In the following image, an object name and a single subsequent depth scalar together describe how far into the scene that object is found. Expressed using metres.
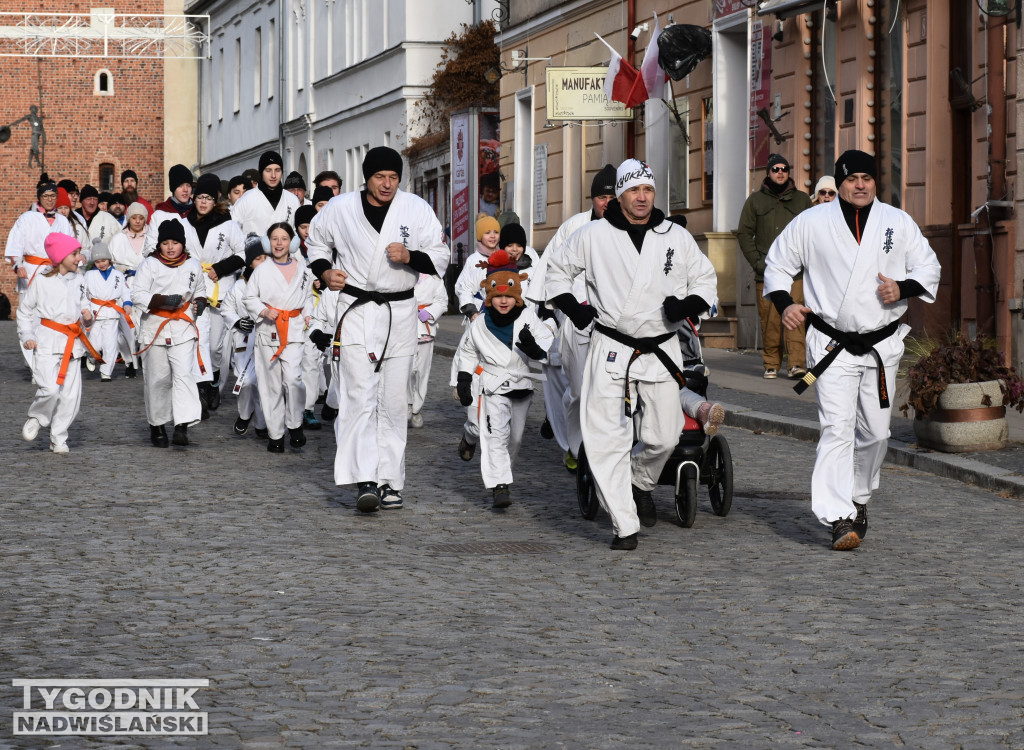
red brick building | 63.78
